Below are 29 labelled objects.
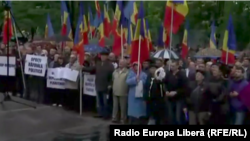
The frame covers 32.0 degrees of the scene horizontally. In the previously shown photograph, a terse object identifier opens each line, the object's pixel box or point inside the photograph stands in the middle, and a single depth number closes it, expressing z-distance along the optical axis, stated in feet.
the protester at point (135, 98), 31.84
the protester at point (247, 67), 29.69
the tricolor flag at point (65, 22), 47.96
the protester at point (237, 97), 27.21
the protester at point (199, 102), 27.88
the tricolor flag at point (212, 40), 46.73
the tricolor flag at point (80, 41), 36.50
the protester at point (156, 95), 30.13
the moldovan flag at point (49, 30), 60.18
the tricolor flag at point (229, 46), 34.60
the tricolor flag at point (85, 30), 37.49
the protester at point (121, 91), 33.62
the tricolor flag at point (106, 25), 42.83
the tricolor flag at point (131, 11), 35.97
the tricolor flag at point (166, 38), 38.13
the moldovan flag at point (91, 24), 49.84
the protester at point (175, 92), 29.58
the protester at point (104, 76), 35.49
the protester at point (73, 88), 37.80
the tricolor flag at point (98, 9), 47.34
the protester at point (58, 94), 38.88
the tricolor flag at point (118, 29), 36.82
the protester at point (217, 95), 27.50
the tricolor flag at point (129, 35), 37.17
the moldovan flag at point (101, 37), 39.79
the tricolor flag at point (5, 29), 41.29
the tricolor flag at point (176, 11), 30.51
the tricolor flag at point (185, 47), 41.61
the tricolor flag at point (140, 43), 31.76
